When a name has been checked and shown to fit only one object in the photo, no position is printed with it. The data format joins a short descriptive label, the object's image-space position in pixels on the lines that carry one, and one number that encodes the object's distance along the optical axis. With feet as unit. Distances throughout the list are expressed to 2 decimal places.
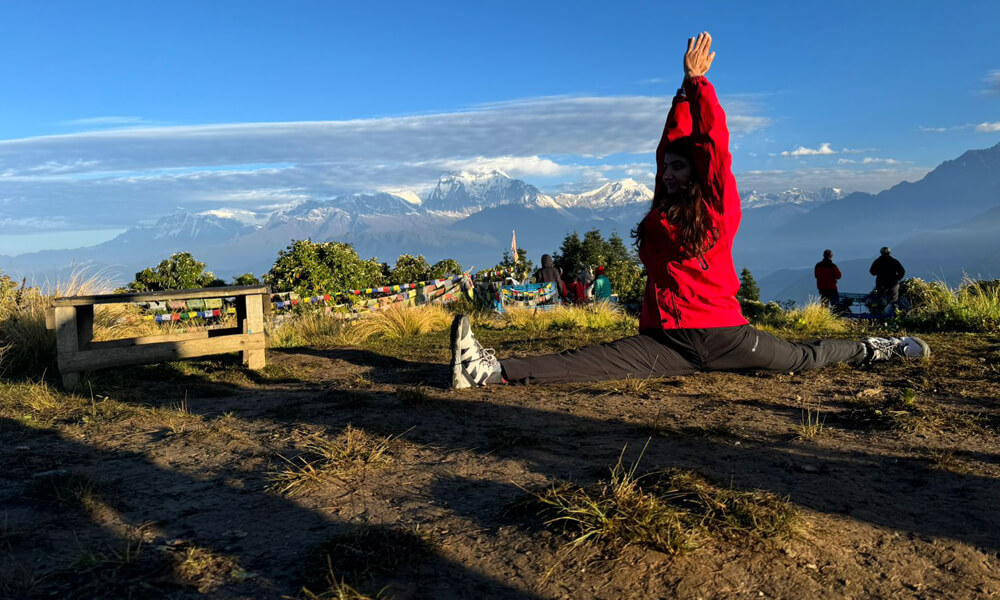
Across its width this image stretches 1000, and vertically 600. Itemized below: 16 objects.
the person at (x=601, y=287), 58.75
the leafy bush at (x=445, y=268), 67.05
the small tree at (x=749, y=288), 131.64
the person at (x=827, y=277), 58.34
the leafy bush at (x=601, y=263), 87.25
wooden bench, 17.99
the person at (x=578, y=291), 62.49
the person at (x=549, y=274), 63.41
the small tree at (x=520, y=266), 75.94
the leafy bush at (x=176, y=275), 59.62
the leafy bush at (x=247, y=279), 59.94
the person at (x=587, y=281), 63.33
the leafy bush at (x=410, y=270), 67.46
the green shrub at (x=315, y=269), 49.06
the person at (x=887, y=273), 52.60
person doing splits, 14.32
